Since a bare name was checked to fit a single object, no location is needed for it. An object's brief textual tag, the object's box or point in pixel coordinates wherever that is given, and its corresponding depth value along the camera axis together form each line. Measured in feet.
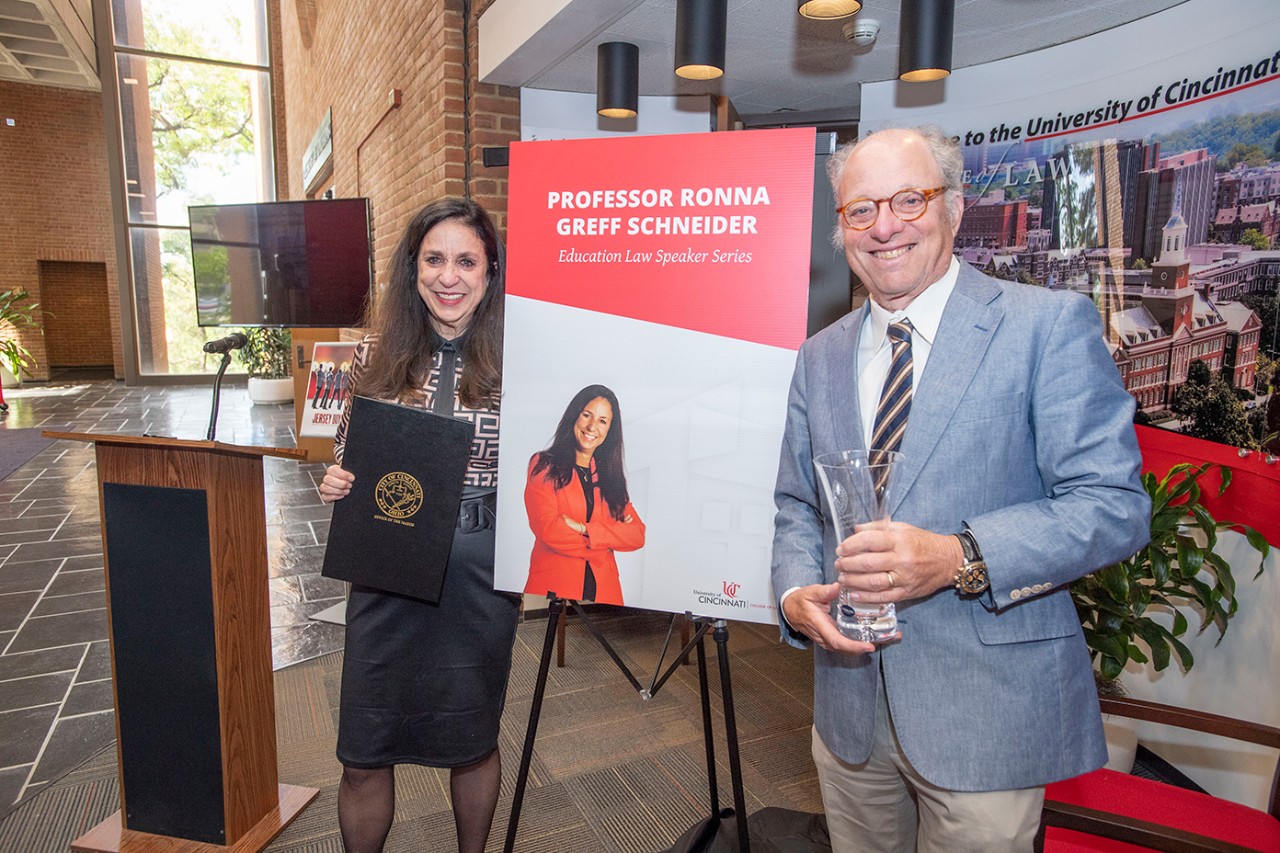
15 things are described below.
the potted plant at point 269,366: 34.09
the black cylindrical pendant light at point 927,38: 8.67
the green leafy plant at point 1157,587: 6.59
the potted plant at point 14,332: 35.19
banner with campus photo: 7.46
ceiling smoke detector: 10.29
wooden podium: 6.05
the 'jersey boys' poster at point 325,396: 13.34
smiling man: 3.32
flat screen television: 17.47
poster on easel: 4.83
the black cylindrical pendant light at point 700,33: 9.09
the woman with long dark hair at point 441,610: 5.25
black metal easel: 4.99
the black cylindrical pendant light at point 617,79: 11.34
